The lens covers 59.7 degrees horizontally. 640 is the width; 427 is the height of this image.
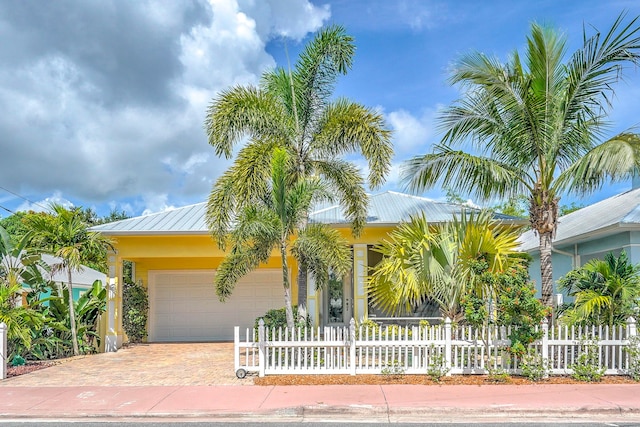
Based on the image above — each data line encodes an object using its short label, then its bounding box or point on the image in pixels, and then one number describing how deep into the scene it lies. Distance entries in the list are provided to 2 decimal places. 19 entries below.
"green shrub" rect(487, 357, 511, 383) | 9.93
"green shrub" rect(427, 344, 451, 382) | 10.10
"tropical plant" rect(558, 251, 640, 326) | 10.40
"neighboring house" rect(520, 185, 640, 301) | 13.05
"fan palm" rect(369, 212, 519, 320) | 10.56
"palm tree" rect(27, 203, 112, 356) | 13.99
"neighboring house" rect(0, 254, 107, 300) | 22.20
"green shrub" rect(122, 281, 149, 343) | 17.19
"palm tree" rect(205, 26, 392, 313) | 12.09
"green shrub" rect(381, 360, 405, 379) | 10.41
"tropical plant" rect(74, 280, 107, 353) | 15.31
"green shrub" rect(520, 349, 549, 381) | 10.07
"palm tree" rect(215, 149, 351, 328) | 11.09
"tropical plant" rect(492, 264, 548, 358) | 9.95
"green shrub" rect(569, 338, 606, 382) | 10.00
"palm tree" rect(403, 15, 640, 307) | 11.52
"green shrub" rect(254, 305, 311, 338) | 13.09
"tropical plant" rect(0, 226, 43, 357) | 11.77
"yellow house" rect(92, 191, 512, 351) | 15.40
